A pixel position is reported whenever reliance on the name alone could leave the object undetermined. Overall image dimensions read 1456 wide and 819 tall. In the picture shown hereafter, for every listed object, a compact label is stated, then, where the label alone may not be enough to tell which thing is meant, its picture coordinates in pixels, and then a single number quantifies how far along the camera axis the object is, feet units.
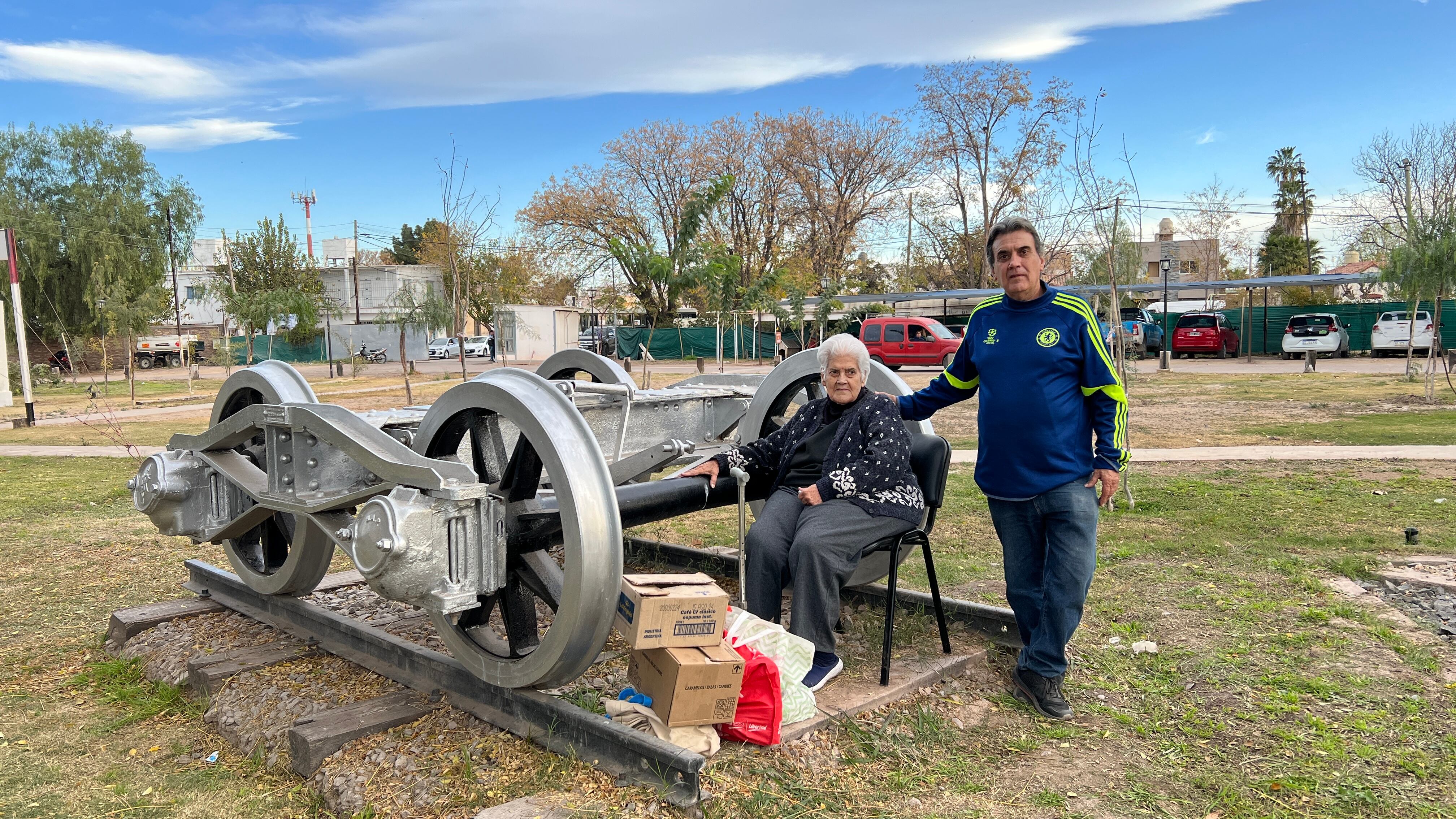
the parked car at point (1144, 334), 110.11
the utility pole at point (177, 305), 123.03
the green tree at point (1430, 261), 53.47
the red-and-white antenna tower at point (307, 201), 218.59
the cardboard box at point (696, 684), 10.03
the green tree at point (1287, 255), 179.63
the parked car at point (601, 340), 139.54
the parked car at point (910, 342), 90.74
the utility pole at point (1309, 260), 174.70
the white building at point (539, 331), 161.79
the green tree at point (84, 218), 119.75
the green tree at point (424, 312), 107.34
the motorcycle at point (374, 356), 149.17
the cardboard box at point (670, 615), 10.07
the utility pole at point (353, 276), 170.19
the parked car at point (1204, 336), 106.73
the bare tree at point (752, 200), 143.64
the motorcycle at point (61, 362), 106.39
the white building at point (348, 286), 203.72
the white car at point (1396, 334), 93.71
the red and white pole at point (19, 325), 53.93
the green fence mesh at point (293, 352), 162.40
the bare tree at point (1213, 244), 167.32
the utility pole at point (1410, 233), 55.01
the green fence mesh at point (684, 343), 138.62
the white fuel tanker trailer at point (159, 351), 148.97
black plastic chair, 12.93
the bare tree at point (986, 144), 138.92
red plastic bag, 10.57
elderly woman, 12.12
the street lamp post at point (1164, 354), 86.12
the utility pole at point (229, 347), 88.89
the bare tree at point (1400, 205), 66.90
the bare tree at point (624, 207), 143.54
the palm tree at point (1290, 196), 194.18
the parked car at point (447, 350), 159.63
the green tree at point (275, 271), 157.17
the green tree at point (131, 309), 91.76
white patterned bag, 11.11
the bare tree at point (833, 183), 143.33
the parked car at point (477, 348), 158.81
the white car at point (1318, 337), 98.22
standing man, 11.87
